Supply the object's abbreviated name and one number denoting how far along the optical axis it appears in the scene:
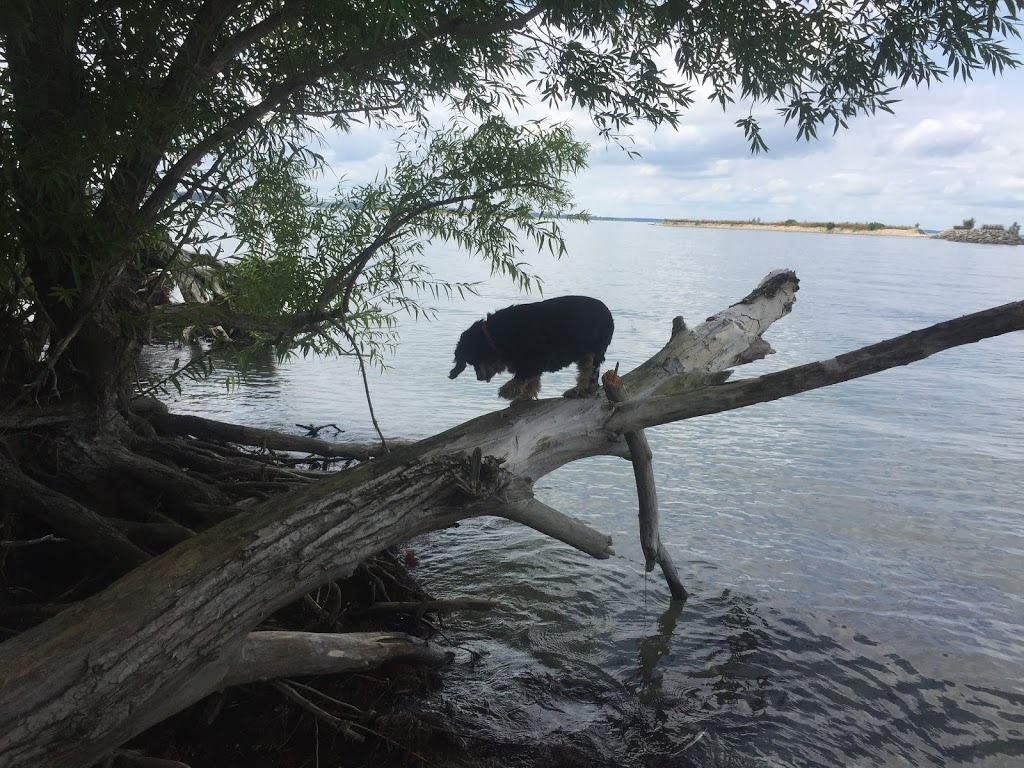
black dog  5.12
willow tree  3.76
